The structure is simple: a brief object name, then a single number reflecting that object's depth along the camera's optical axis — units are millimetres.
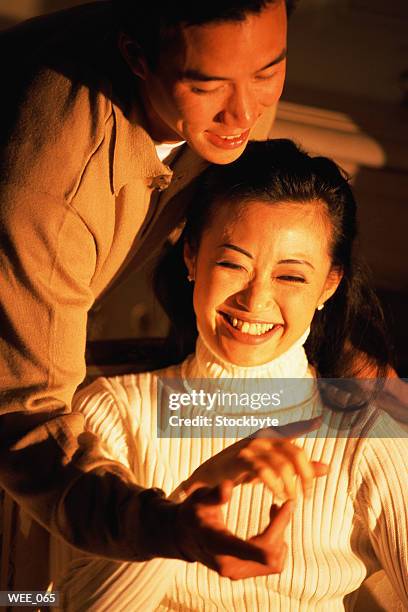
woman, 1652
